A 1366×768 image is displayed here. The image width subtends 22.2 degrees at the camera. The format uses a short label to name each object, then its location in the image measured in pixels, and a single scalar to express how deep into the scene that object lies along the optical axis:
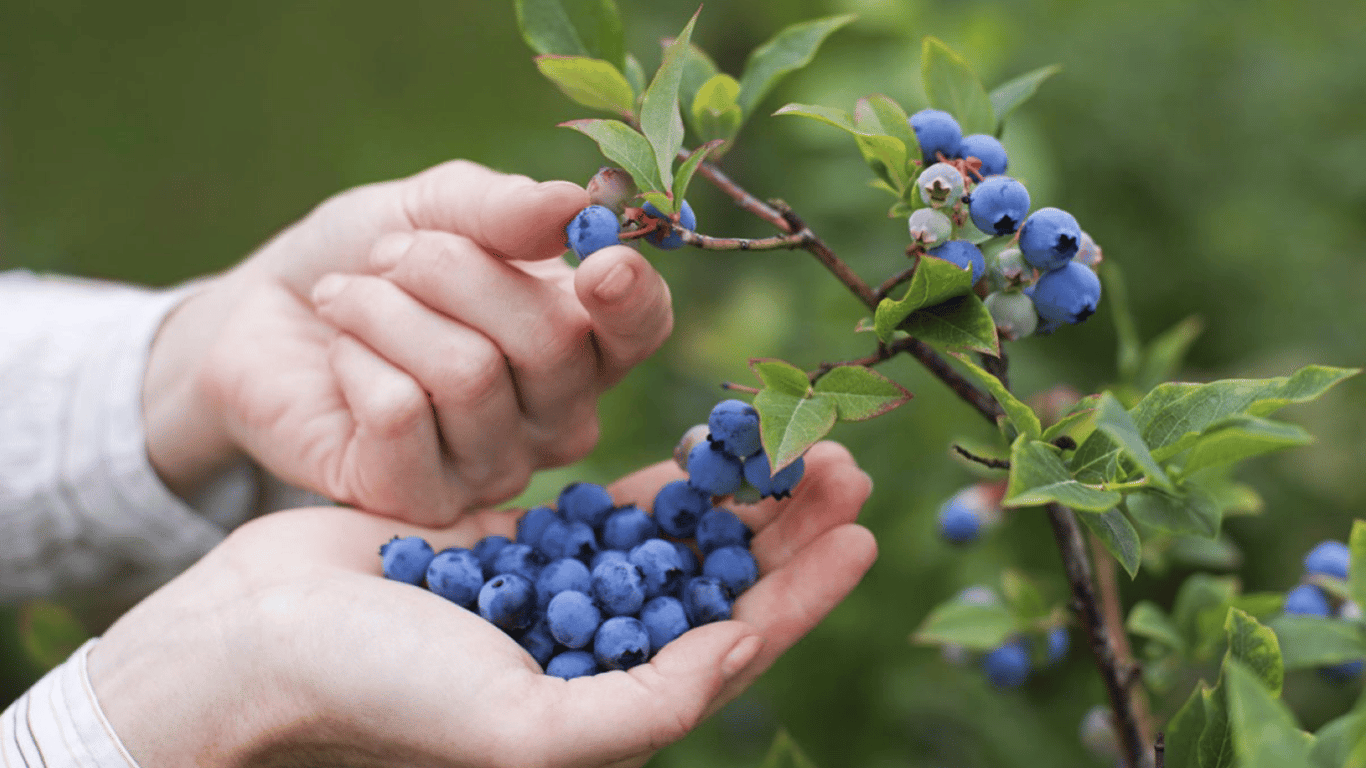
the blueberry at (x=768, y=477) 0.85
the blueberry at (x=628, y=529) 0.89
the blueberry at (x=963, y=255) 0.82
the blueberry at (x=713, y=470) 0.85
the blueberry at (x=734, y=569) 0.88
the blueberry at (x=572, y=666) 0.85
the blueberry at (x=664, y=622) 0.86
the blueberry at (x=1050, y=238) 0.81
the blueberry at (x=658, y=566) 0.87
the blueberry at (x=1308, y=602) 0.88
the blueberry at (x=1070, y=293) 0.82
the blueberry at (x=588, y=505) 0.90
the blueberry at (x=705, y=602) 0.87
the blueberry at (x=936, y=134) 0.84
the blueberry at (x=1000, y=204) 0.81
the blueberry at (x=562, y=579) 0.87
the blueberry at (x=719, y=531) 0.89
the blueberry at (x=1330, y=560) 0.89
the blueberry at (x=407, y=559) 0.88
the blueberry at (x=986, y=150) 0.84
